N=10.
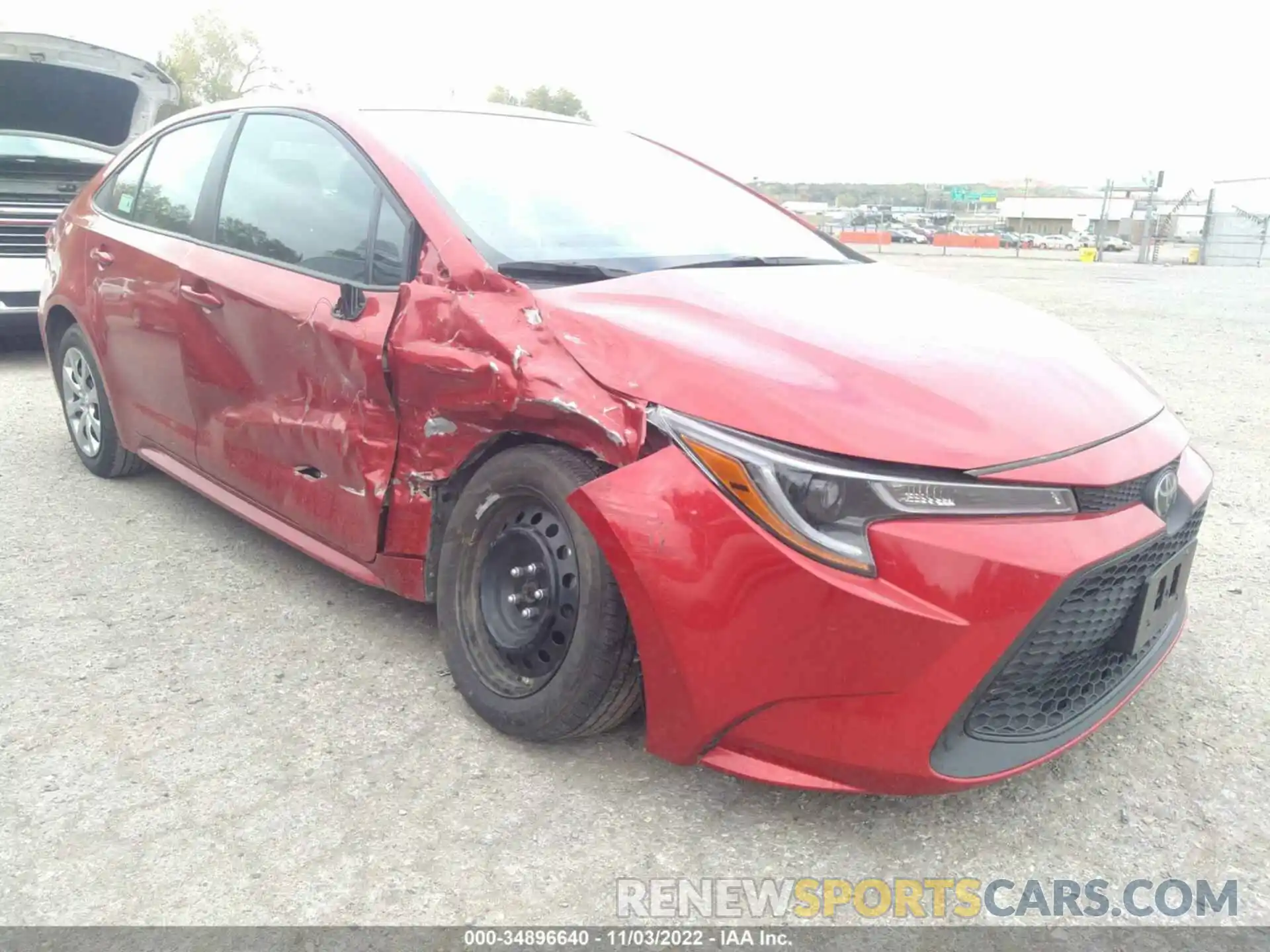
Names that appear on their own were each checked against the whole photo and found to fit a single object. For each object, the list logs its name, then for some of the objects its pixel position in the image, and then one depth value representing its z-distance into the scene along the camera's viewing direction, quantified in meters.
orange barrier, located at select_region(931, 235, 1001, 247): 43.50
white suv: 6.69
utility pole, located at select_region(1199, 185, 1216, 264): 24.94
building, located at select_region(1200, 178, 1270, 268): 24.30
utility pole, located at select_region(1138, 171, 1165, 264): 25.31
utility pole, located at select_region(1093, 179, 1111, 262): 28.54
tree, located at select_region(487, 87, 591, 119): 80.56
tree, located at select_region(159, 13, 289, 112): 59.59
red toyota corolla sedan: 1.89
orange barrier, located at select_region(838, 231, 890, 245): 36.44
